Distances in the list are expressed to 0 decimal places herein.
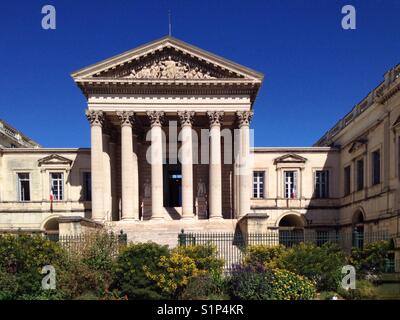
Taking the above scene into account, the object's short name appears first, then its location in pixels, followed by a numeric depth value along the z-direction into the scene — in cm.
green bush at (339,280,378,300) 1305
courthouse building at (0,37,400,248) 2573
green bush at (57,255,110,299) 1345
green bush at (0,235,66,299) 1287
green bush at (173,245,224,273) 1480
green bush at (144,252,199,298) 1309
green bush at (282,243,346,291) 1407
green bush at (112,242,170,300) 1307
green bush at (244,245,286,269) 1494
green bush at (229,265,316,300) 1262
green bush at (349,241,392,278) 1530
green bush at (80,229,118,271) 1448
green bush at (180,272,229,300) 1321
